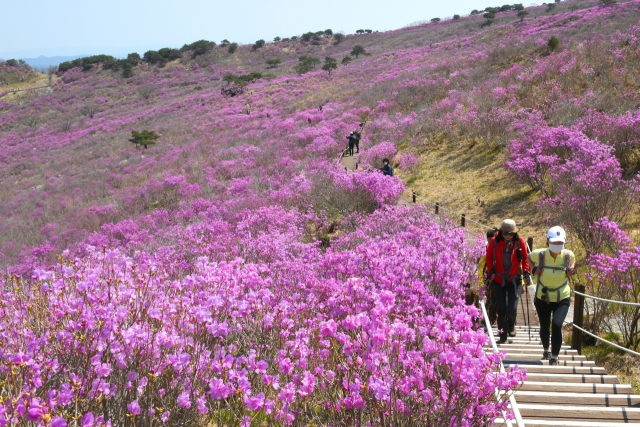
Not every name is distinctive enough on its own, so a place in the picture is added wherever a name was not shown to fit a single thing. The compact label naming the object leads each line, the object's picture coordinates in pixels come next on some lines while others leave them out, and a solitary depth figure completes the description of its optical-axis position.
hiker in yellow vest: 4.49
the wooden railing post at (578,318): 5.28
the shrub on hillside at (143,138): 27.81
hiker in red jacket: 5.13
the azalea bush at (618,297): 5.61
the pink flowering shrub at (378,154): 17.03
